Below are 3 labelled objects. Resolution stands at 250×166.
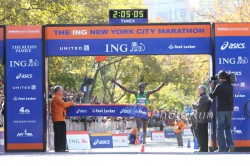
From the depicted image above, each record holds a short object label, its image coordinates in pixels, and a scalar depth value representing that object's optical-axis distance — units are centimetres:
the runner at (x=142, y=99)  2384
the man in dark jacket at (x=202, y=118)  2030
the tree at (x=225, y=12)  4812
